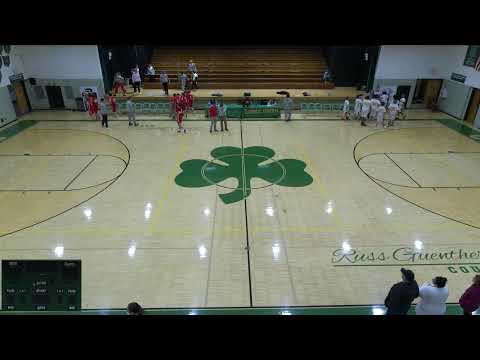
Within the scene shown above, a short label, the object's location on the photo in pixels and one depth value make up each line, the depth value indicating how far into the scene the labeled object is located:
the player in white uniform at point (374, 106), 17.36
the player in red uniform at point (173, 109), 17.72
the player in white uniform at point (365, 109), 17.23
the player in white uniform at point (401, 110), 18.14
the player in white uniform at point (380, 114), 16.95
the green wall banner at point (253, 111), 18.55
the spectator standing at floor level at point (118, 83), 20.77
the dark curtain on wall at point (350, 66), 22.30
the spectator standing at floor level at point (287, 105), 17.58
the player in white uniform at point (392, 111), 17.02
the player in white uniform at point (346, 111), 17.86
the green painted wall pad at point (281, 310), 6.60
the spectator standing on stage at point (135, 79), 20.97
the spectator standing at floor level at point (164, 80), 21.03
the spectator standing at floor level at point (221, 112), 16.05
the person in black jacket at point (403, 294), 5.31
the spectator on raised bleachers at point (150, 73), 23.12
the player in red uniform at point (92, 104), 17.75
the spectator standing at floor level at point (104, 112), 16.48
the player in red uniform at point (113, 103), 18.14
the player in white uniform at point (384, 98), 18.08
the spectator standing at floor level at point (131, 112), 16.61
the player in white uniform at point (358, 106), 17.72
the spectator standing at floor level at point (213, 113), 15.74
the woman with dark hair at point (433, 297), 5.16
